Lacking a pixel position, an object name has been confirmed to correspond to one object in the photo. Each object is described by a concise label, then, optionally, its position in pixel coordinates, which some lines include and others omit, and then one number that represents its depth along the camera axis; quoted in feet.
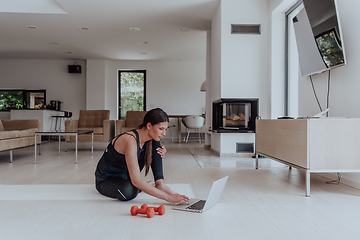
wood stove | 16.70
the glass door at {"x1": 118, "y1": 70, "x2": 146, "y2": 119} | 34.30
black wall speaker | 33.04
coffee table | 14.44
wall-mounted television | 9.55
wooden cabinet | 8.08
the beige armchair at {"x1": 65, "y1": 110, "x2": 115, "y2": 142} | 20.12
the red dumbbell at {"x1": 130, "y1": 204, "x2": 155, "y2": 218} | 5.98
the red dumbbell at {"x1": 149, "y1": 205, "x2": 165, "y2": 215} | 6.16
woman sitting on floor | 6.35
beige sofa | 13.67
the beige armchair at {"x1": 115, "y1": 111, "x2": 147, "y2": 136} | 23.68
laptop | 6.35
